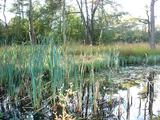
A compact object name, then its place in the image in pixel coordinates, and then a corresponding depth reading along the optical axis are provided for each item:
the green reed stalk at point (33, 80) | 1.60
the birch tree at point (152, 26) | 10.23
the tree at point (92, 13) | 12.70
